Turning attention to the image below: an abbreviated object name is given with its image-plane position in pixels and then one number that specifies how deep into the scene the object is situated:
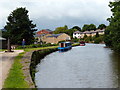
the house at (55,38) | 84.82
